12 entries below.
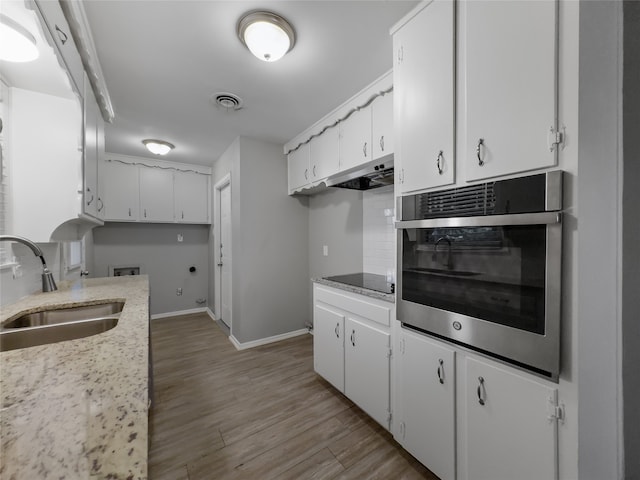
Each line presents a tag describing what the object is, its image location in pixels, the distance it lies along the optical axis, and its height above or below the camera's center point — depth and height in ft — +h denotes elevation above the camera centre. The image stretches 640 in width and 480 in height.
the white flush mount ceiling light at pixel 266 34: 4.68 +3.78
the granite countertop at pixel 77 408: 1.36 -1.18
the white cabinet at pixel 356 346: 5.47 -2.58
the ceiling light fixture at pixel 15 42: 3.19 +2.58
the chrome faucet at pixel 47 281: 5.37 -0.89
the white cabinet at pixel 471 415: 3.32 -2.60
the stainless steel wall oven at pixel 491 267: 3.18 -0.42
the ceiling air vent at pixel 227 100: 7.32 +3.97
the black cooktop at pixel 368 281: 6.00 -1.16
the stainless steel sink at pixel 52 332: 3.73 -1.45
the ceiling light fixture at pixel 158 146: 10.42 +3.71
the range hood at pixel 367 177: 6.66 +1.72
